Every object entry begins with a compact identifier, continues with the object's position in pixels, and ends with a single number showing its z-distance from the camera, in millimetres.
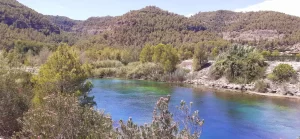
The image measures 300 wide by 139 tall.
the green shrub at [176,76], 58312
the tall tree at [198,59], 60812
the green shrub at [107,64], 72344
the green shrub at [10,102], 14281
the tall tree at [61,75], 18266
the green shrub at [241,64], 49156
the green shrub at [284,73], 45250
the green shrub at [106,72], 67162
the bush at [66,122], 8734
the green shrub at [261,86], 44344
